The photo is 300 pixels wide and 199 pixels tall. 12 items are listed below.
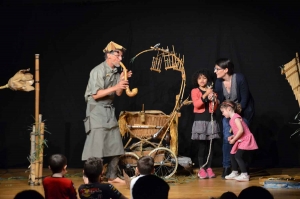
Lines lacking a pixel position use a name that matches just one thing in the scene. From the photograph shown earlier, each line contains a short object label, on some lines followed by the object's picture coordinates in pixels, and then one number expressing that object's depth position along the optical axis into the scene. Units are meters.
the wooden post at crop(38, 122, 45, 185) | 6.56
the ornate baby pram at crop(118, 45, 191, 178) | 6.89
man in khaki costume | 6.57
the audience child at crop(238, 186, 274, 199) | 3.17
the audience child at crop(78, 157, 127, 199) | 4.04
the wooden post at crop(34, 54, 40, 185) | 6.55
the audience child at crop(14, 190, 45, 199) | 3.16
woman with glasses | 6.98
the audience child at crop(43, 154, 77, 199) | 4.27
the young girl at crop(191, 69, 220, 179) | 7.01
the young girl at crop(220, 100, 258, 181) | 6.70
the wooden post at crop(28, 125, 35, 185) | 6.52
